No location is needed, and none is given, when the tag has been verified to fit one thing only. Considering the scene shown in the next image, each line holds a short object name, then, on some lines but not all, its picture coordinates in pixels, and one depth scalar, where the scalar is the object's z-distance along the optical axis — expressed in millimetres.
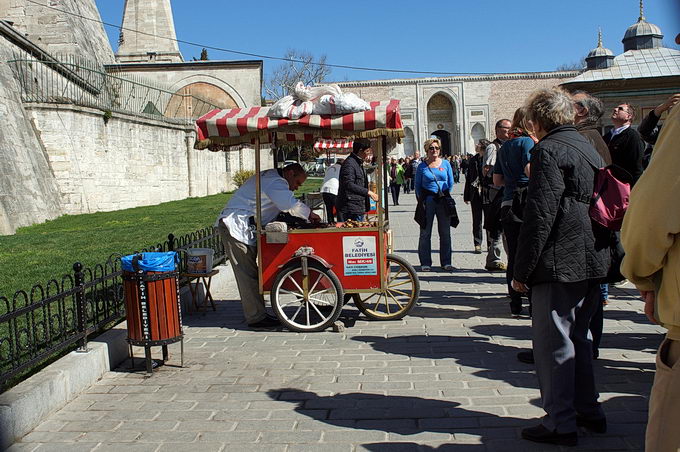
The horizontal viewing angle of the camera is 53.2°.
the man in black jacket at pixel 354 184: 10188
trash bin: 5852
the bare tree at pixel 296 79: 63294
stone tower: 40750
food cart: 6910
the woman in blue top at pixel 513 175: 6738
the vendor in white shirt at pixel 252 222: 7367
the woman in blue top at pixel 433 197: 10742
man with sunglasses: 6598
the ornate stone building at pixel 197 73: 39938
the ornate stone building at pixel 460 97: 70312
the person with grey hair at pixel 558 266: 3918
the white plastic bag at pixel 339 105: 6824
